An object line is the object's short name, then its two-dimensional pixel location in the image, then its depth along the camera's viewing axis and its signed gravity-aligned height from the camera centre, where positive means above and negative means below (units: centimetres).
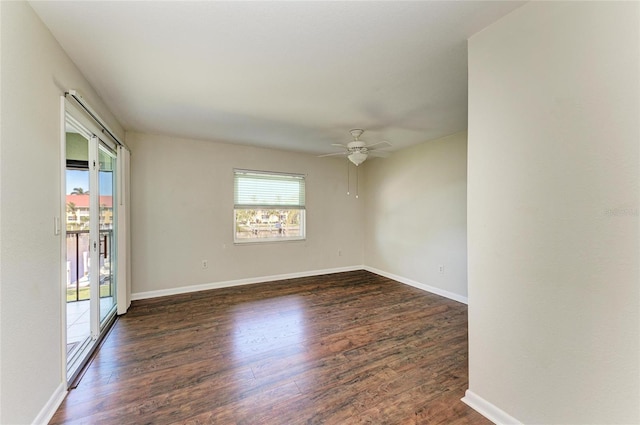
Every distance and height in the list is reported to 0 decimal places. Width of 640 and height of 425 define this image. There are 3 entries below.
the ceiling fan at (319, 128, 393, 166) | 340 +84
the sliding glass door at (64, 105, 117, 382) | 246 -32
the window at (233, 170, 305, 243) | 466 +10
